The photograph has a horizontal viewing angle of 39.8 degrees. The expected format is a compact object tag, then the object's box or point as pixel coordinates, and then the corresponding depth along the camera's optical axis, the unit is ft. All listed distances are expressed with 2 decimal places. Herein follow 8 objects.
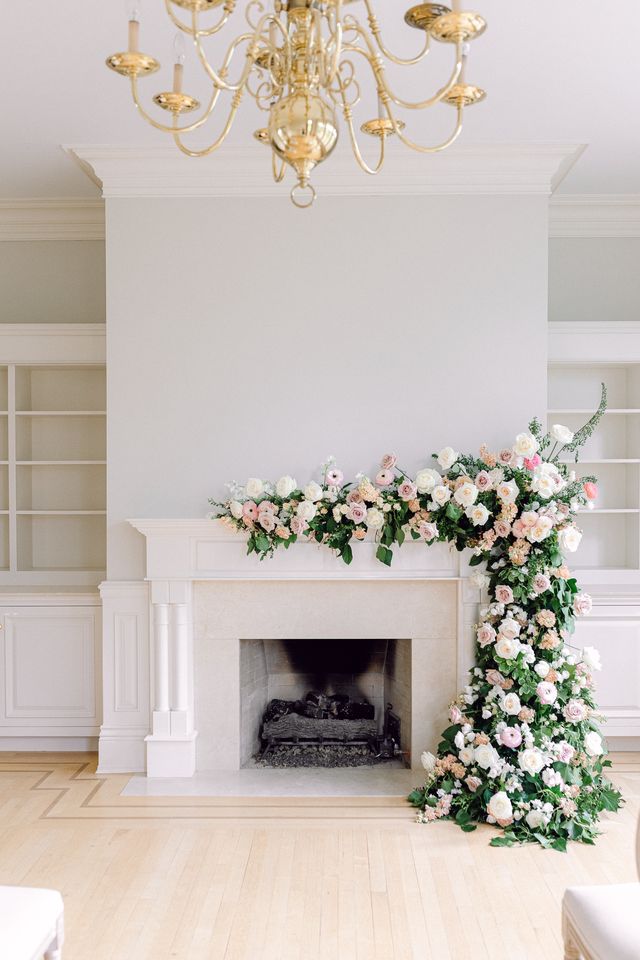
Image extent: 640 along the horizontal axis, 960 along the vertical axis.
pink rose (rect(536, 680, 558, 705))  12.71
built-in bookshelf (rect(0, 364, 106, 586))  17.29
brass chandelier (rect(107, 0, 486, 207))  5.41
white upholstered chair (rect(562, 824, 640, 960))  6.20
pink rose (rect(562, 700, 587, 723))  12.89
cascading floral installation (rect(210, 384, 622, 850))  12.47
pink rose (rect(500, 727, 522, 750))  12.51
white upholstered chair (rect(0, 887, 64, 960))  6.15
